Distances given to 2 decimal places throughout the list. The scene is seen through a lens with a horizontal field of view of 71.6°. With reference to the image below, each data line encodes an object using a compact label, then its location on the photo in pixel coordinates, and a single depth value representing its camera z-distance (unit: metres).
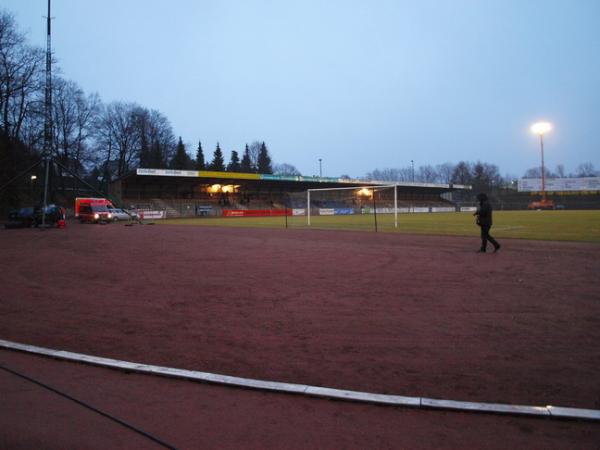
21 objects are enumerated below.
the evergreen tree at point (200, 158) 99.44
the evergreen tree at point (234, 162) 109.56
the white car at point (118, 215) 42.00
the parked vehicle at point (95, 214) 39.84
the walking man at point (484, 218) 13.64
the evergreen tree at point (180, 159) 89.88
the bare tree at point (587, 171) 145.75
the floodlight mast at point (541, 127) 53.59
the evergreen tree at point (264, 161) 114.61
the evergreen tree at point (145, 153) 78.28
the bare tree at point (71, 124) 57.72
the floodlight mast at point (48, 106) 26.31
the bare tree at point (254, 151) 121.45
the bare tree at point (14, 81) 38.00
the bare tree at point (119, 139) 71.50
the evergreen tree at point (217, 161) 99.25
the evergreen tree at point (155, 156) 82.06
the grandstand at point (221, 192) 60.84
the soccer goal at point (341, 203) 53.17
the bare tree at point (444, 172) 147.50
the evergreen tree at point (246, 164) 112.50
